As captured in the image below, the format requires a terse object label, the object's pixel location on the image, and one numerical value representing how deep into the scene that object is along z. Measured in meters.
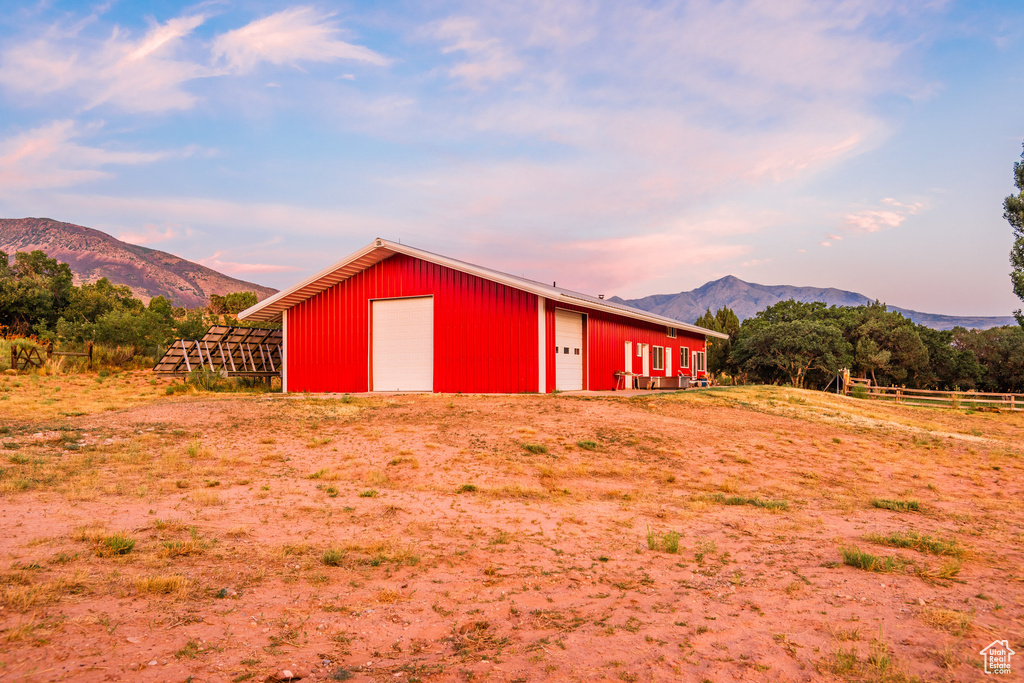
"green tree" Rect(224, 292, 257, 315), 70.81
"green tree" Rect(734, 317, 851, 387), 43.09
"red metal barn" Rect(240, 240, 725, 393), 18.59
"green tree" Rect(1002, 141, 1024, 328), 29.14
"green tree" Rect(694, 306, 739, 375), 53.38
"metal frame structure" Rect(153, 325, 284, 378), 24.08
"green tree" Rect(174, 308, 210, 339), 35.21
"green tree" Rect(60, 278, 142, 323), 36.78
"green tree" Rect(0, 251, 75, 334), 33.84
